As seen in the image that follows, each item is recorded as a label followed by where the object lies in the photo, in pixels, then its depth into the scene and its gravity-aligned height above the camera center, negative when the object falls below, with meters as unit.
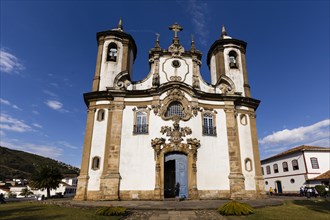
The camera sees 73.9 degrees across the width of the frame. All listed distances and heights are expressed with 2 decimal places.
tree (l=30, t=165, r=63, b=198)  23.14 +0.27
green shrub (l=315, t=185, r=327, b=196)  21.45 -0.64
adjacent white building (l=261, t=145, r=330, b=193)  26.80 +1.90
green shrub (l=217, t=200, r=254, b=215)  8.52 -1.00
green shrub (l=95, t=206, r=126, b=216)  8.38 -1.08
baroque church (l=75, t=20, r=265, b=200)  15.15 +3.64
